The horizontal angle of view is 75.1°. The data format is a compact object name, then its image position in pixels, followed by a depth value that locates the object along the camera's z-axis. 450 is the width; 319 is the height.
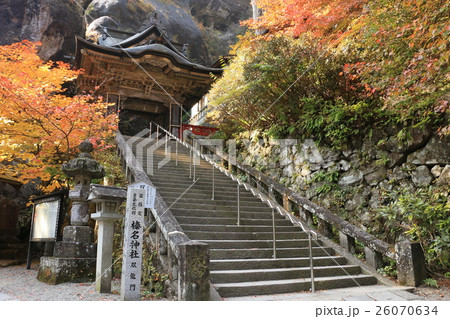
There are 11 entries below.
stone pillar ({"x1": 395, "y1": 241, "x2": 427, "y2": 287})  4.82
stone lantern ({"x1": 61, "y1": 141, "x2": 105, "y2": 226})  6.09
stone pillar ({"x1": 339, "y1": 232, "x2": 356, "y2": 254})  6.05
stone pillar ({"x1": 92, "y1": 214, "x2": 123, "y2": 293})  4.76
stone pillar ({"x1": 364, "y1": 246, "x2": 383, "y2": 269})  5.52
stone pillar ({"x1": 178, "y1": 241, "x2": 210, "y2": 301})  3.71
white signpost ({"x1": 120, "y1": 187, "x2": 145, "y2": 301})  4.07
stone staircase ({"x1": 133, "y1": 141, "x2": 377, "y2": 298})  4.65
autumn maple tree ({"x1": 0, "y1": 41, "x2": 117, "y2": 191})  7.96
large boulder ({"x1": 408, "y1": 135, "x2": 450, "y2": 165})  5.52
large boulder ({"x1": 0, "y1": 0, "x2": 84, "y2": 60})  19.08
